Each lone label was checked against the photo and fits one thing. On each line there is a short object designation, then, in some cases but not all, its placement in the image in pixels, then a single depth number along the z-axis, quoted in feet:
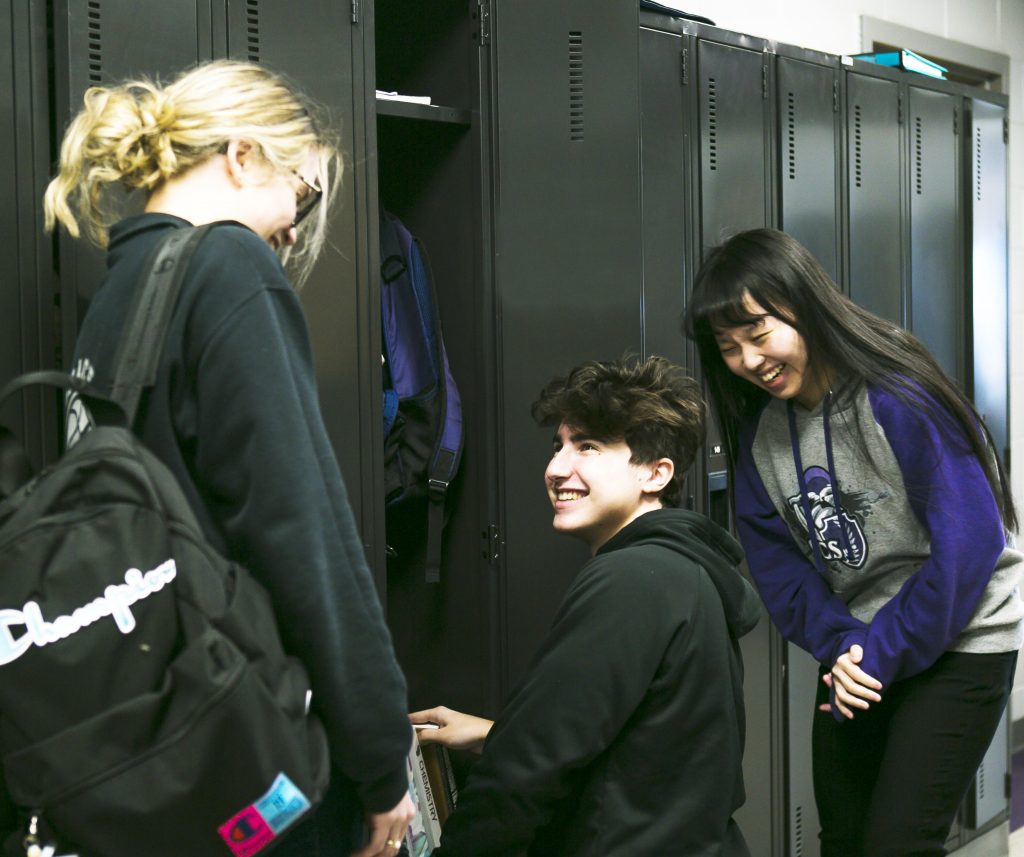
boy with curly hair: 4.86
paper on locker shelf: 6.76
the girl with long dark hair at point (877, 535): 6.31
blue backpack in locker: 7.22
